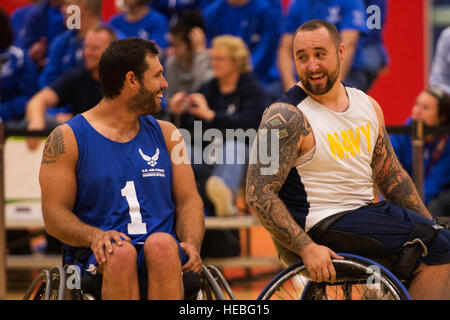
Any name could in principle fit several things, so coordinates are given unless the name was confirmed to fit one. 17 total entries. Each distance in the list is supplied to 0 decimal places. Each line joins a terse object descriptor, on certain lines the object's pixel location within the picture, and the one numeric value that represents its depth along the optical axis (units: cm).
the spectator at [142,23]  1143
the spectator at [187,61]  1037
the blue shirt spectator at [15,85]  1090
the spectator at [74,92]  959
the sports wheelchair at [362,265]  492
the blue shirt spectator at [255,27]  1140
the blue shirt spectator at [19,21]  1283
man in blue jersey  477
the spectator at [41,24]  1259
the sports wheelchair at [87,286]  481
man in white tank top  519
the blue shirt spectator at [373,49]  1047
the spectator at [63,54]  1105
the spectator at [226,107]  920
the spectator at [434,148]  901
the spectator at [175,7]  1215
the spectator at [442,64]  1107
